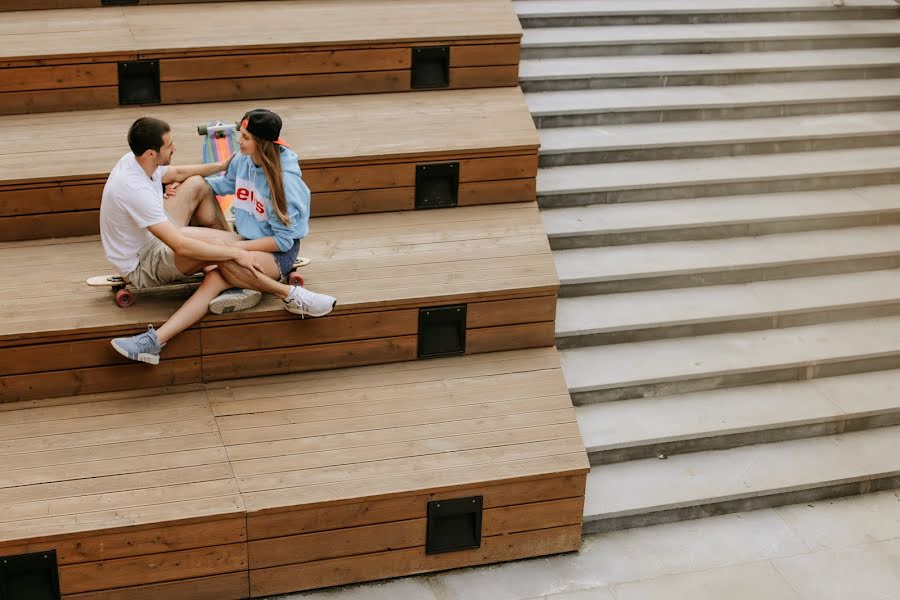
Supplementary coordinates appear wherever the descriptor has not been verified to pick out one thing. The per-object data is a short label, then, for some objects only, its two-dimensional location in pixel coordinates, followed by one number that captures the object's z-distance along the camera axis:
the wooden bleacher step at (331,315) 4.38
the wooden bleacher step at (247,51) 5.24
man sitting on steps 4.23
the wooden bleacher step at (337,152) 4.83
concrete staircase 4.94
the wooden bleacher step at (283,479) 4.01
